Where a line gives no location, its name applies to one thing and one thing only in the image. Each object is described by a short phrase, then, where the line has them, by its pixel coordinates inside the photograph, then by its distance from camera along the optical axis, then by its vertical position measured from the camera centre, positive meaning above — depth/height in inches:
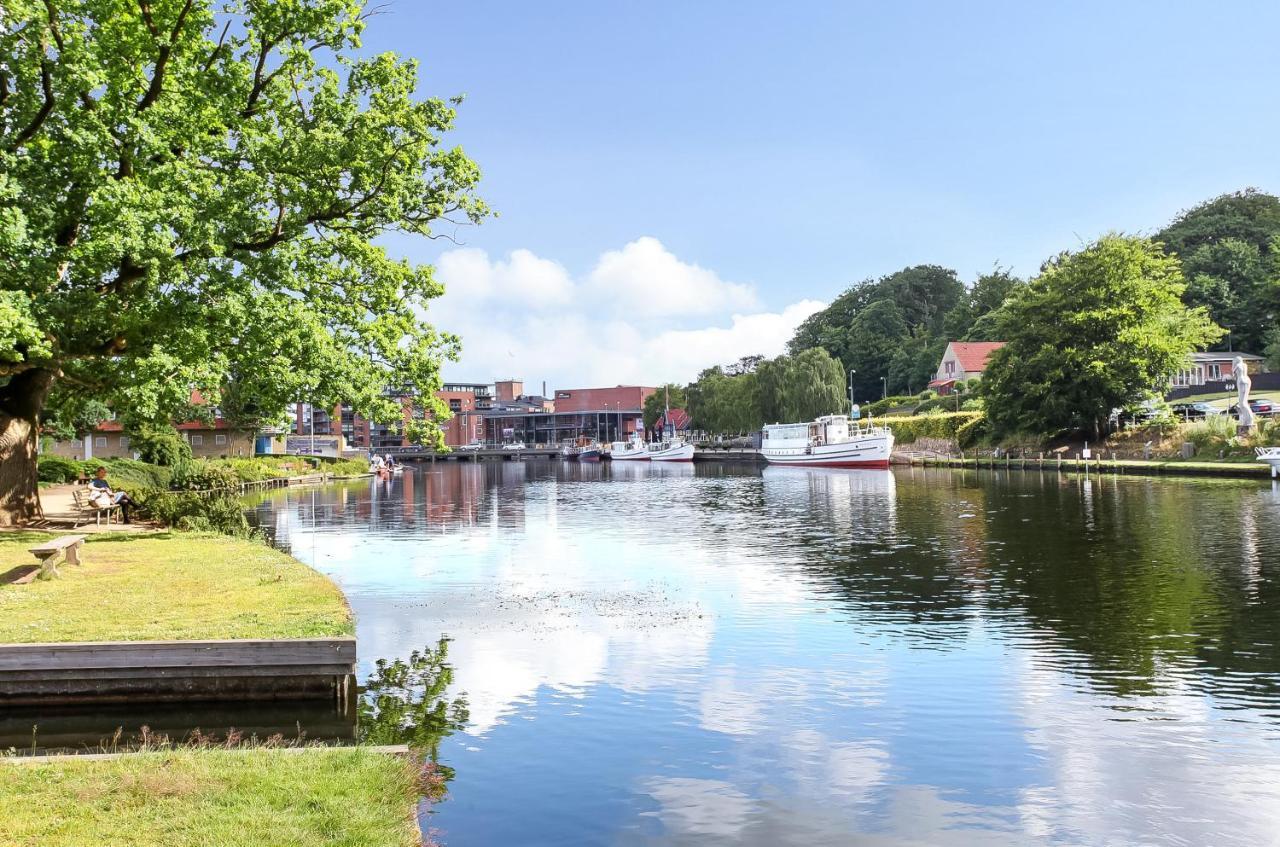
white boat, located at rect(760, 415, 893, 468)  3159.5 -35.8
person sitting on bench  1106.1 -43.5
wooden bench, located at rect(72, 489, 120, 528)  1096.8 -56.3
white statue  2076.8 +55.5
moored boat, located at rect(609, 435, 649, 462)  5251.0 -52.5
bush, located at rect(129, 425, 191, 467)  2287.2 +24.5
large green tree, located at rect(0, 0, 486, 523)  820.6 +229.8
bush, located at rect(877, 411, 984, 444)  3339.1 +21.4
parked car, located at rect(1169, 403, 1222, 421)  2596.0 +28.0
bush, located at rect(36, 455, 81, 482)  2007.9 -18.5
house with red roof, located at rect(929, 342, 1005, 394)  4557.1 +330.8
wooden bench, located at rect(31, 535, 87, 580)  698.8 -71.8
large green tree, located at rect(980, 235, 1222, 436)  2598.4 +250.6
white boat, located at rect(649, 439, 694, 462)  4795.8 -60.7
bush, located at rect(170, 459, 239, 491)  2169.0 -49.0
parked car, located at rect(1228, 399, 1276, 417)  2497.5 +31.9
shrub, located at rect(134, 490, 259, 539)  1171.9 -70.7
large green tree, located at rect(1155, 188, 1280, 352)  3914.9 +658.5
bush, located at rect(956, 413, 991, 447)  3171.8 -6.3
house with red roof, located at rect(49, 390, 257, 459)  3351.4 +67.5
